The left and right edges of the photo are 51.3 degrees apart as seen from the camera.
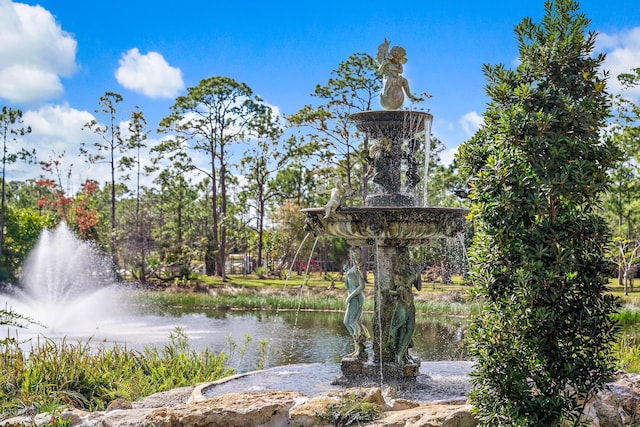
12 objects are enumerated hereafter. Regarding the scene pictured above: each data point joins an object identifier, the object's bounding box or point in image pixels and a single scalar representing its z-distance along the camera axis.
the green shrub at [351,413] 5.57
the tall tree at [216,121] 35.25
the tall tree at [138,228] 33.81
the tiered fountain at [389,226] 8.60
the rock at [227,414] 5.55
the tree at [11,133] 33.09
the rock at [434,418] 5.22
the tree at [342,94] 31.12
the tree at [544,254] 4.85
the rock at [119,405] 7.30
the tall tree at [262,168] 37.81
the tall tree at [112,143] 36.88
